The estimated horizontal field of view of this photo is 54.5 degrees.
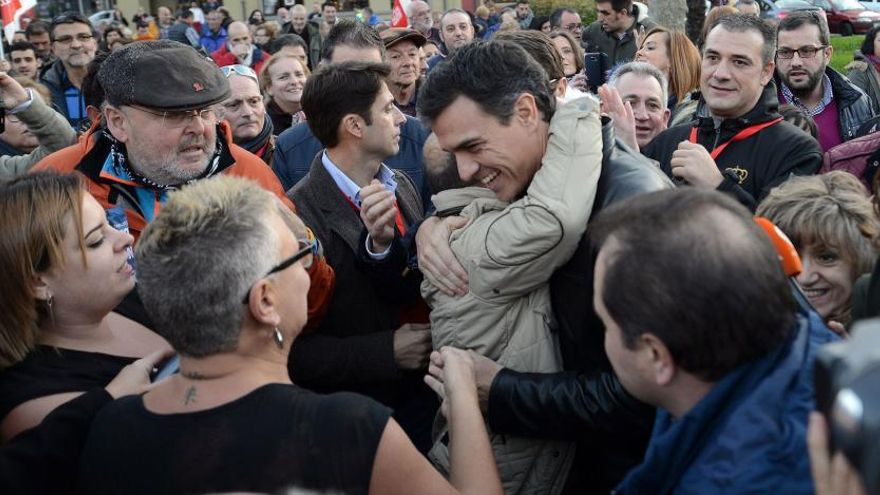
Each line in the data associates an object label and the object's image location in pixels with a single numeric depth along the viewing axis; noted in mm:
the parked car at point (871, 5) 25156
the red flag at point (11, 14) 8906
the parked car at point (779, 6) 20658
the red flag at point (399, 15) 11820
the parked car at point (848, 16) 23766
